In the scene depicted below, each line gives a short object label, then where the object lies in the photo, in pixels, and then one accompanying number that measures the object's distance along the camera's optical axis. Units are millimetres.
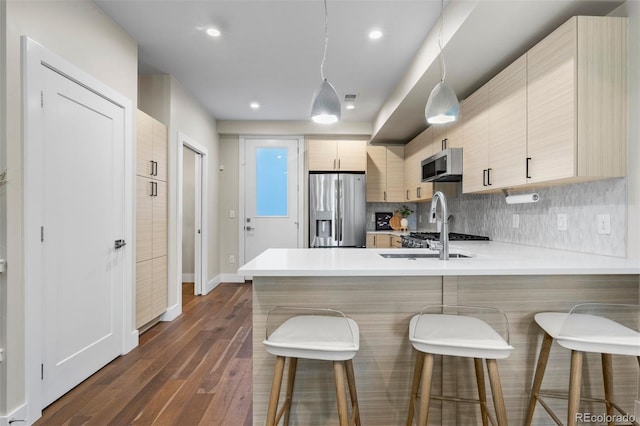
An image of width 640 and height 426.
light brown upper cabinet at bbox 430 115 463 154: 3207
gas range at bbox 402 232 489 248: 3216
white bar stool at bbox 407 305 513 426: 1301
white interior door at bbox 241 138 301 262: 5582
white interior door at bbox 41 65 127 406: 1985
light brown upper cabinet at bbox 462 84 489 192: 2691
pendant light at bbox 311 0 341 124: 1965
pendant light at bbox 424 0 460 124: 1988
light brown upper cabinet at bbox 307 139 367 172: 5000
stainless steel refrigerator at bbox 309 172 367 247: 4863
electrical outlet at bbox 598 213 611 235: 1903
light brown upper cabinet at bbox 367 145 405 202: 5121
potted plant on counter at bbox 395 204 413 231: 4871
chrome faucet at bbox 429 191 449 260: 1871
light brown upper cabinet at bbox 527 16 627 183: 1762
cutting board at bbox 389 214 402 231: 5265
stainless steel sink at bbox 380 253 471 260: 2212
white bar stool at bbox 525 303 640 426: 1320
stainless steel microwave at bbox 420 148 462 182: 3148
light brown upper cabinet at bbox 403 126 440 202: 4062
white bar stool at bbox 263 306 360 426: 1294
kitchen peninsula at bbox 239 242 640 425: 1661
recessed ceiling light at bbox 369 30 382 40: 2705
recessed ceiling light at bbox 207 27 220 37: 2686
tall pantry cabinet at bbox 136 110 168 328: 2992
